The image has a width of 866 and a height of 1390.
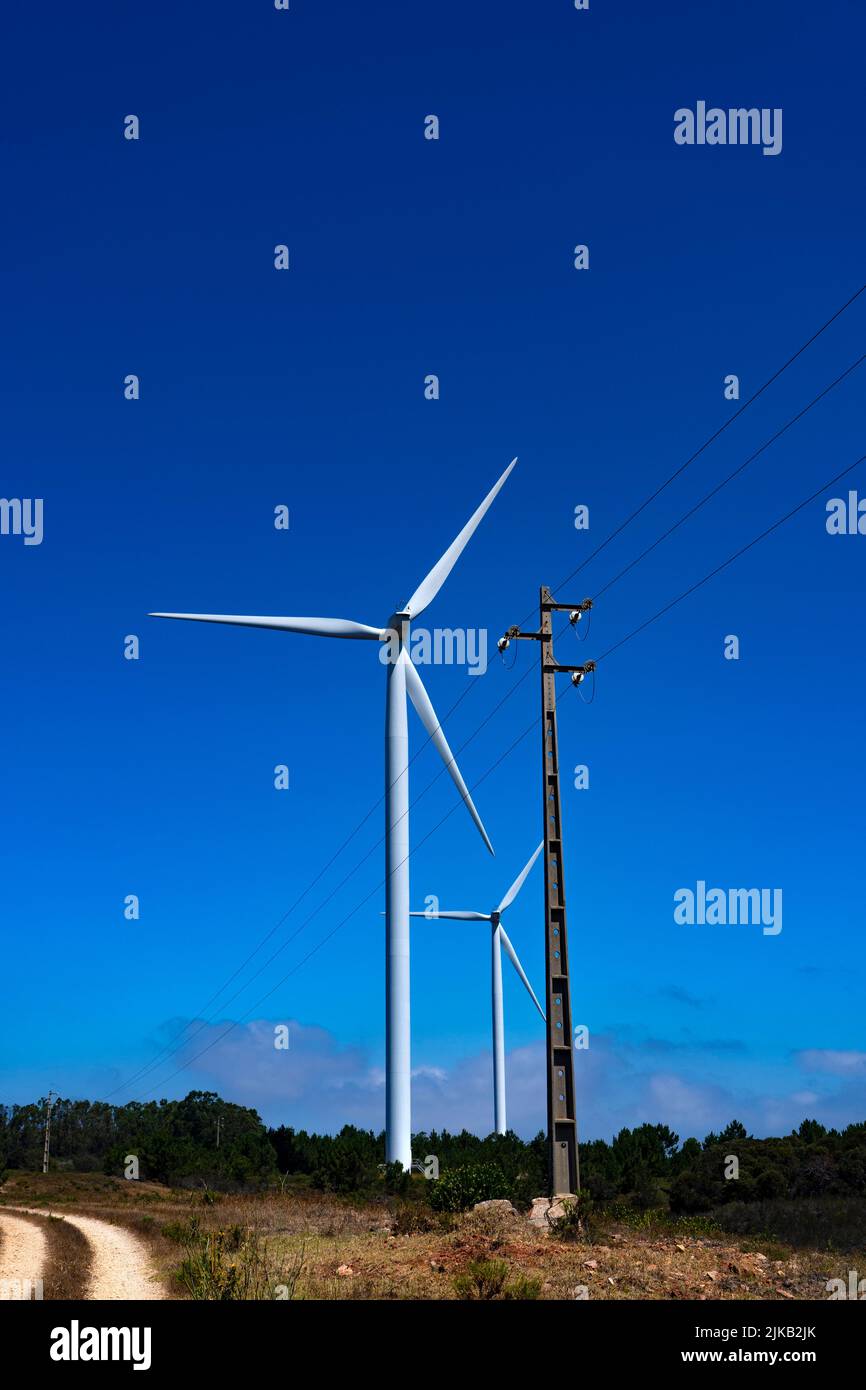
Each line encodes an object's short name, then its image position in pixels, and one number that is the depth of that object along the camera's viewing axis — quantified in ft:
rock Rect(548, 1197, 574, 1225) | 98.63
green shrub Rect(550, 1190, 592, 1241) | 92.73
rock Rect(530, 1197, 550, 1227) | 100.32
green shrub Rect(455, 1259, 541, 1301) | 71.87
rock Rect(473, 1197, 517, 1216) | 105.21
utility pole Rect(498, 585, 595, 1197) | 104.32
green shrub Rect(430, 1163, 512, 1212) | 113.80
